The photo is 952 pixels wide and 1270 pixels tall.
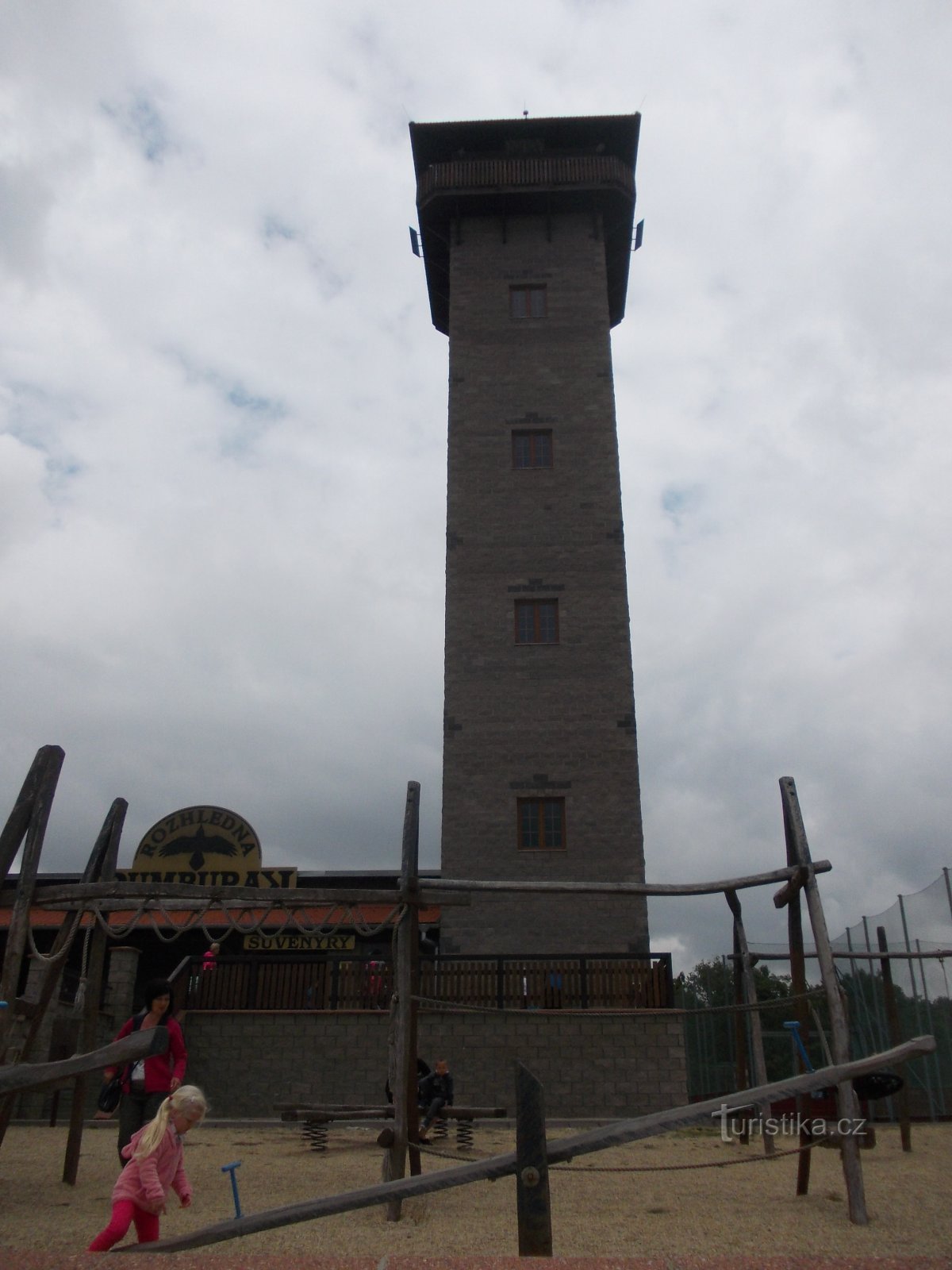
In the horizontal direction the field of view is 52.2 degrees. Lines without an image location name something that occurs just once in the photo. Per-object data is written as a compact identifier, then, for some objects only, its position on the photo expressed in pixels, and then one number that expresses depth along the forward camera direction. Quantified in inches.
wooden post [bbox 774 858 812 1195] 336.8
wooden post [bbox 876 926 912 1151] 452.4
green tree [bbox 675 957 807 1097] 758.5
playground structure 309.4
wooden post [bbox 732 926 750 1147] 442.3
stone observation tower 769.6
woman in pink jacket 273.4
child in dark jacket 460.4
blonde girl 194.5
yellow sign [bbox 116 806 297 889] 746.8
